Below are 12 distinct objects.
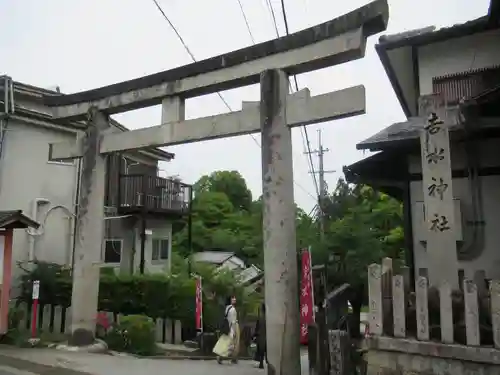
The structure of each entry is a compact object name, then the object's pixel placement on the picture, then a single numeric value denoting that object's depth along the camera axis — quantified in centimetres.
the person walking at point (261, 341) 1155
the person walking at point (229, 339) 1147
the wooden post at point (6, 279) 1102
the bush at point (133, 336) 1193
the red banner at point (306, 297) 892
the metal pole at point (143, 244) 1925
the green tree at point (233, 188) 5497
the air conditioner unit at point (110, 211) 1880
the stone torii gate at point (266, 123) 823
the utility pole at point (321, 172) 3822
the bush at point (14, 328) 1145
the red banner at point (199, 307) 1442
